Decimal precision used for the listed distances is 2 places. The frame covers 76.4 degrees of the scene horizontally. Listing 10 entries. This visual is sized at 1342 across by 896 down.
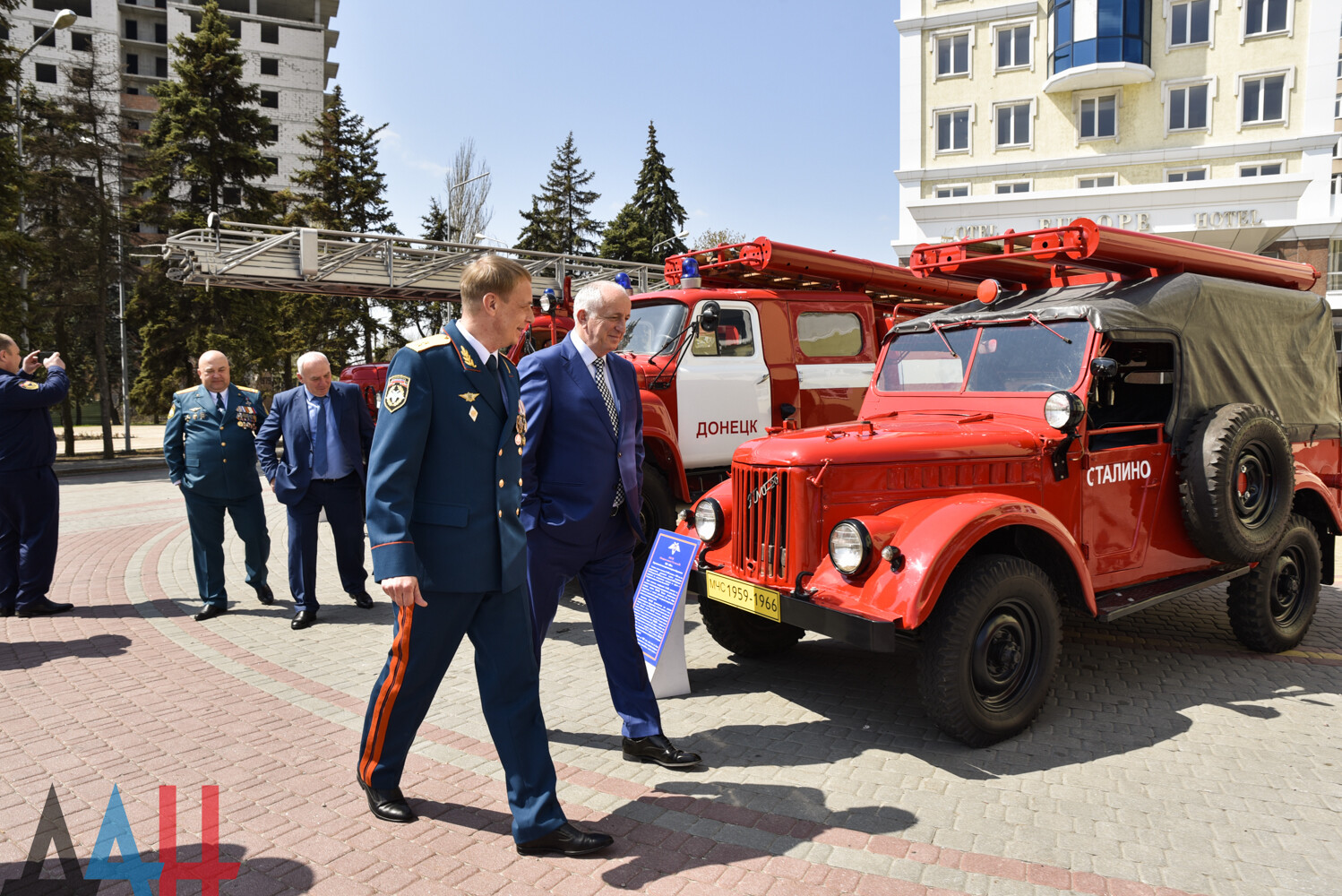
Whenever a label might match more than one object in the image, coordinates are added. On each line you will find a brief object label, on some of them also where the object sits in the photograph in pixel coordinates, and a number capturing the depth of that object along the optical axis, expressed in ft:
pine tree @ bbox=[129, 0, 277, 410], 84.23
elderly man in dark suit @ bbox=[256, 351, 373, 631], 21.57
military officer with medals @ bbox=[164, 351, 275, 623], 21.98
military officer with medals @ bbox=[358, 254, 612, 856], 9.91
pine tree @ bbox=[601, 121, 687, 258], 131.44
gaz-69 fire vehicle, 13.32
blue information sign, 14.85
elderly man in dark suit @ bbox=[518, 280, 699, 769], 12.73
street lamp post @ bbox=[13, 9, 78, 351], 54.85
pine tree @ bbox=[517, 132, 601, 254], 134.62
